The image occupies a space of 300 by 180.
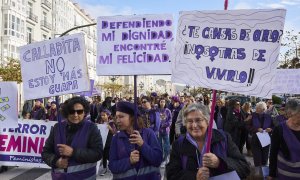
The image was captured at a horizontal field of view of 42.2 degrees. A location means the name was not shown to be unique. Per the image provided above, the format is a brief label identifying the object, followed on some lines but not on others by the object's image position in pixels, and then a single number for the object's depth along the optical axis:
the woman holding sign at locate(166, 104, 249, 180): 2.92
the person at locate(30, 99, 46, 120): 11.13
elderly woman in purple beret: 3.63
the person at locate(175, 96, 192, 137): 7.71
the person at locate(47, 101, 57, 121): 10.86
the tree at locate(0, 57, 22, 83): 29.99
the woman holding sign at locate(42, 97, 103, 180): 3.75
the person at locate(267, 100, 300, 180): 3.94
